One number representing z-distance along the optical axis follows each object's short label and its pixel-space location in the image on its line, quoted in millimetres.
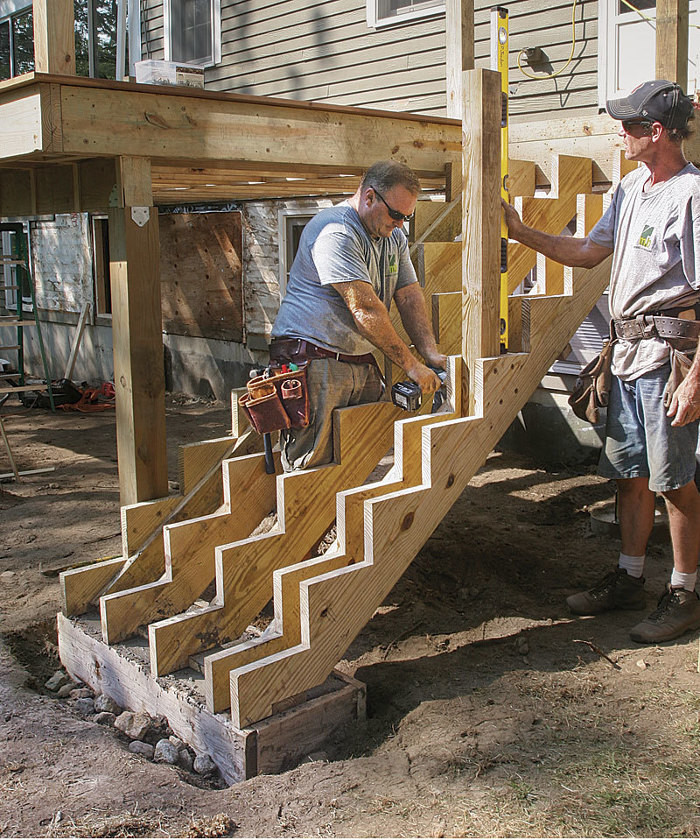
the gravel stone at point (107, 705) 4227
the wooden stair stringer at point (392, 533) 3541
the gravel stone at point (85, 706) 4191
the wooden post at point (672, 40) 4656
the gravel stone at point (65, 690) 4348
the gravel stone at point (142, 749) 3721
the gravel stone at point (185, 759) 3664
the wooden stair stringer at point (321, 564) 3584
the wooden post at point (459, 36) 5152
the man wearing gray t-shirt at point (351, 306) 3902
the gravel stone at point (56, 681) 4402
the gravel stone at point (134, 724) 3881
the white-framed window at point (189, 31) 11641
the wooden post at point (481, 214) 3764
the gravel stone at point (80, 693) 4312
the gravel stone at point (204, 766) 3607
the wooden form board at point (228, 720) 3492
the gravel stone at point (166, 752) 3664
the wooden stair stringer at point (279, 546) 4012
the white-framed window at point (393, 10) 8898
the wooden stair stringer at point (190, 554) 4305
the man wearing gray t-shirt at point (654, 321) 3785
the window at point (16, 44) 15877
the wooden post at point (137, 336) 4316
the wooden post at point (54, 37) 3891
